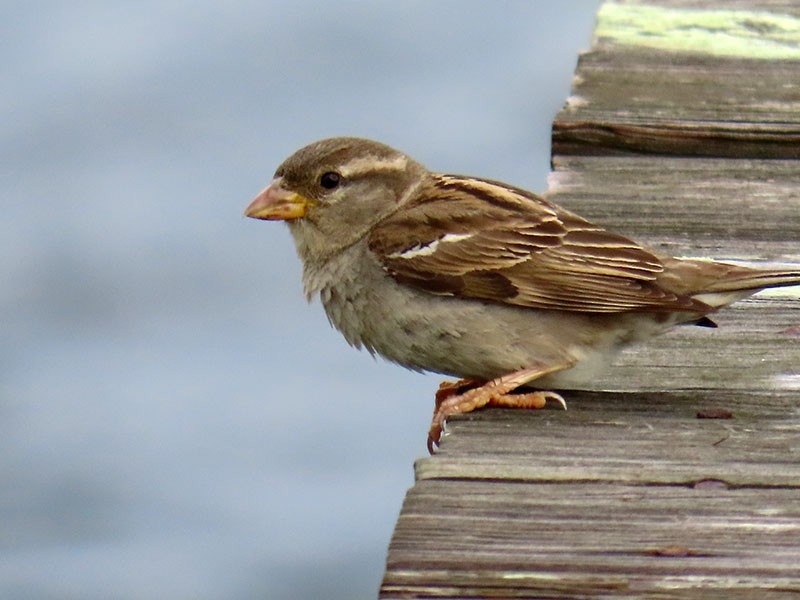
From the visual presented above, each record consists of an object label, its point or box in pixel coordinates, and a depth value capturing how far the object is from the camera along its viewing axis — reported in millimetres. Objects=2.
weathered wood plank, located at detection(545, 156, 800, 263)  10344
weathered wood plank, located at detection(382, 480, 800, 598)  6176
